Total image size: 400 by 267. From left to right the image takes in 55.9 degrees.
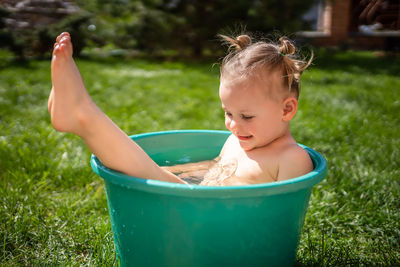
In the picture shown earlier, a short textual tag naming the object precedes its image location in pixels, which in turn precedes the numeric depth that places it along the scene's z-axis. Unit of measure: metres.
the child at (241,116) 1.10
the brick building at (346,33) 8.67
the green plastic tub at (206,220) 0.92
